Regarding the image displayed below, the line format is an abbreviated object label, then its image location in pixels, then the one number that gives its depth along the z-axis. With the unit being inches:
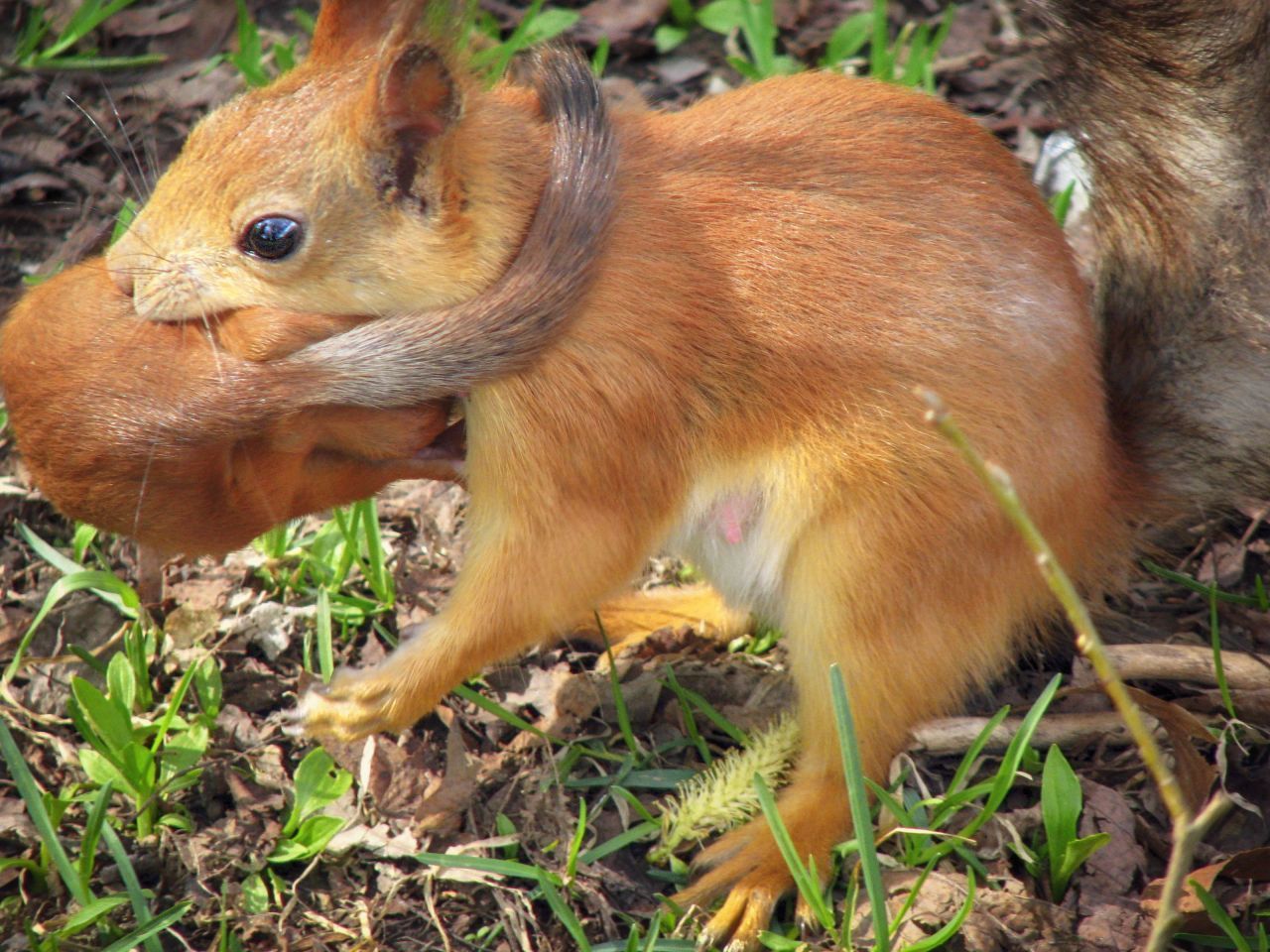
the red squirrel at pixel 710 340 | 170.2
